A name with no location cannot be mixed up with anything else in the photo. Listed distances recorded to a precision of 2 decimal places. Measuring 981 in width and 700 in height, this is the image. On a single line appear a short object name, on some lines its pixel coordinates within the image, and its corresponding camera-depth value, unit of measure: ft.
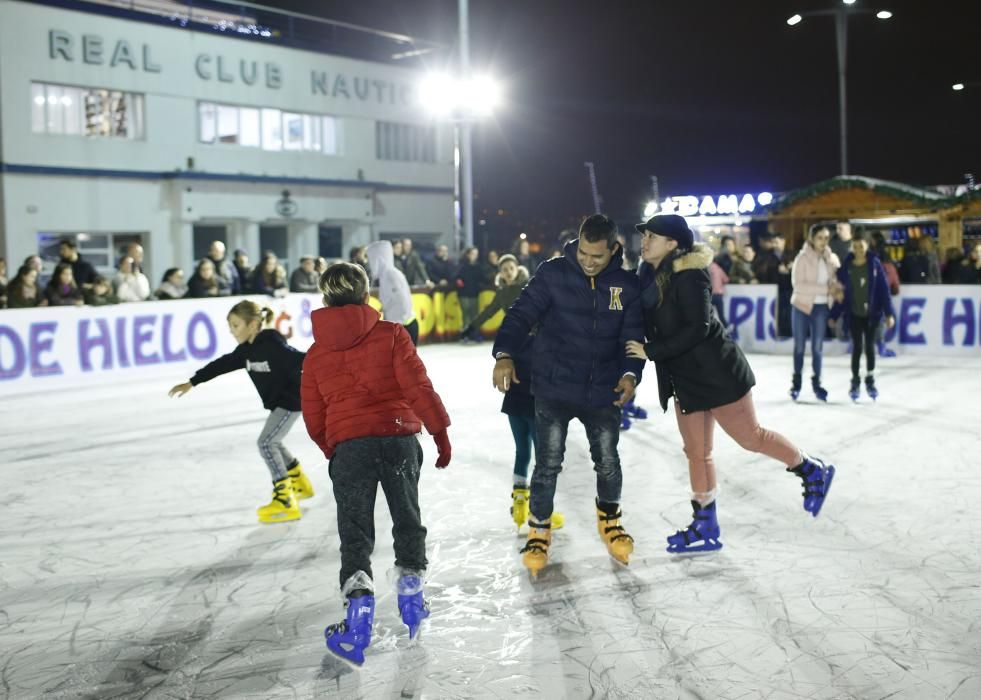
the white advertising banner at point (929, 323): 45.44
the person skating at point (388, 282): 28.22
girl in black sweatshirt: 19.04
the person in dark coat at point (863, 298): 32.32
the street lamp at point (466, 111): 64.44
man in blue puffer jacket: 15.48
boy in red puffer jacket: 12.82
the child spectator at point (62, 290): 39.45
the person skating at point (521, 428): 18.22
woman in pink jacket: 32.32
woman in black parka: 15.90
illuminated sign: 70.03
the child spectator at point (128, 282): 41.93
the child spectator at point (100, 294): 39.99
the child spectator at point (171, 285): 43.42
